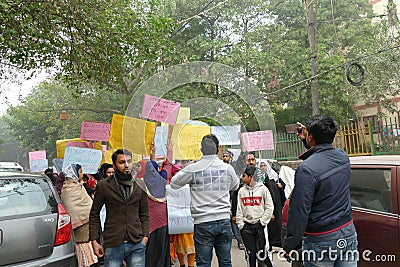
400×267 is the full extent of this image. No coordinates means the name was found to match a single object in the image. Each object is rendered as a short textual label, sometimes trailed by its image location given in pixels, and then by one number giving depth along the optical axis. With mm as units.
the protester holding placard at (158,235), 5195
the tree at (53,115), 22234
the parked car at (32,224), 3825
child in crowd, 4906
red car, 3803
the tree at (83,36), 6715
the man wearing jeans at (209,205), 3873
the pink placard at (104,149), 9242
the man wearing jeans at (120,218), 3664
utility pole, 11305
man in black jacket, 2779
